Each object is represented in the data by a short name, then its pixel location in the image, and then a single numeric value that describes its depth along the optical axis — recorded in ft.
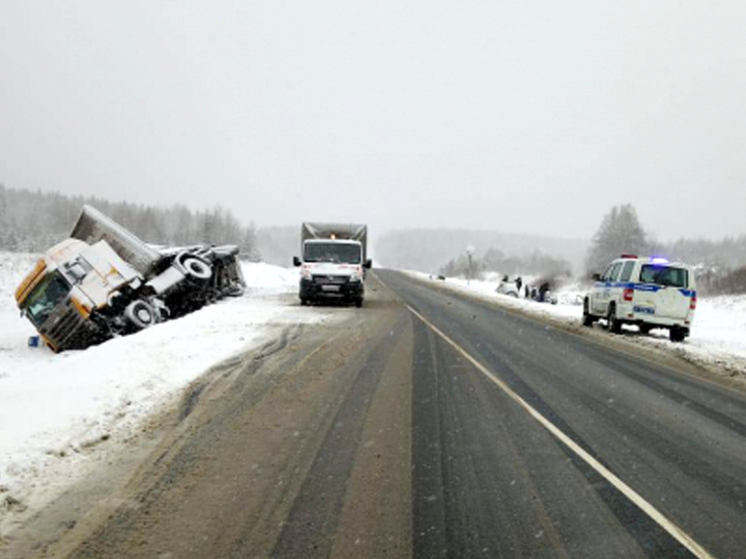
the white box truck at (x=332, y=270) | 72.18
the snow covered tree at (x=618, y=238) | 261.03
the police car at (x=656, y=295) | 53.47
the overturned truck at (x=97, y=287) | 54.90
